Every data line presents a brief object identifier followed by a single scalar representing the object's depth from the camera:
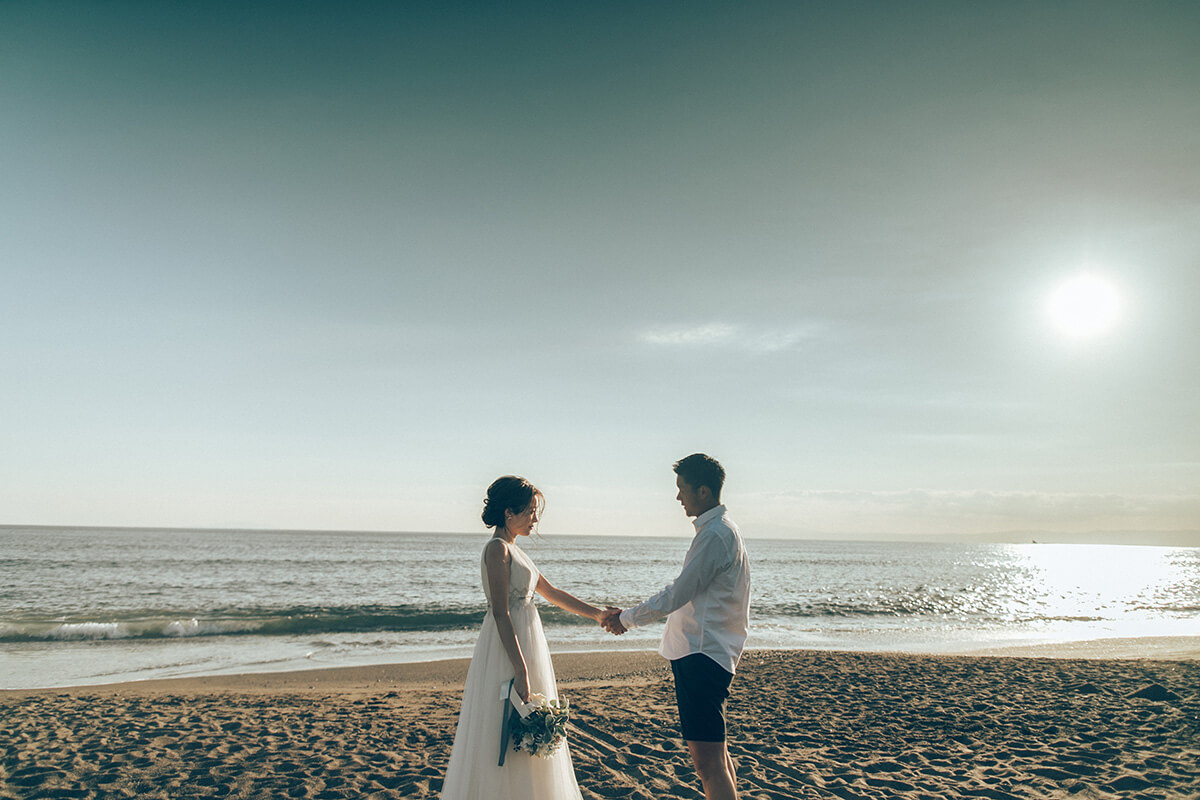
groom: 3.36
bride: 3.49
